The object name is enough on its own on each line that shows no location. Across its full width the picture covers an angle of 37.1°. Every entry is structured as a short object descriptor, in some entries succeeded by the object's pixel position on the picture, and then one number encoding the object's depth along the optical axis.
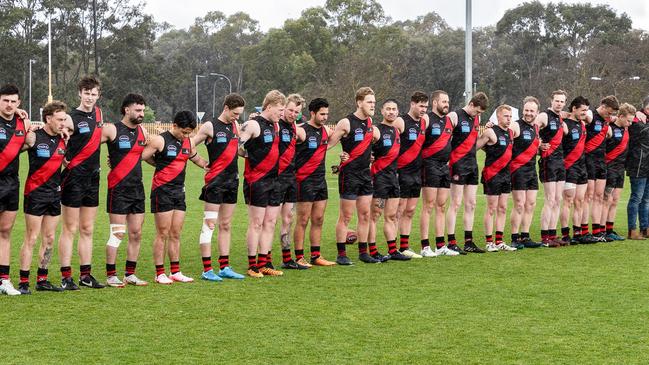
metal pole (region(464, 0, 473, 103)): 21.33
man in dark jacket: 13.96
